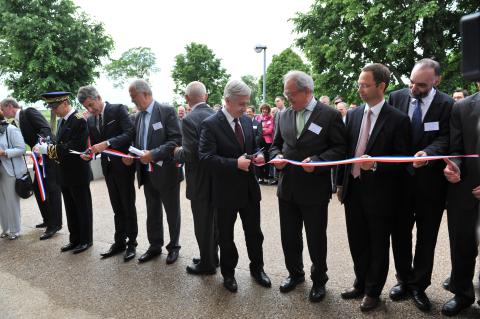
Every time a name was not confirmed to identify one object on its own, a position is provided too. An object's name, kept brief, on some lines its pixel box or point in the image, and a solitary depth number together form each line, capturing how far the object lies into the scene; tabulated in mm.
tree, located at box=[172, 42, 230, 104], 48969
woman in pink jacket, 8852
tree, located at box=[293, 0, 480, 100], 15828
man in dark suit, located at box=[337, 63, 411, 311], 2881
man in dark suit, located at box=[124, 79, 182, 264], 4188
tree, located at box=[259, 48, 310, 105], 48281
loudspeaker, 1341
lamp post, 15133
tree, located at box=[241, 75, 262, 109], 59606
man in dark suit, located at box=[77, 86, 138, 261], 4373
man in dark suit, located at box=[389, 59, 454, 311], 2947
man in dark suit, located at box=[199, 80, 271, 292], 3295
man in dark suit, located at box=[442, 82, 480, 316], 2762
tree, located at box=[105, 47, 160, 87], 60562
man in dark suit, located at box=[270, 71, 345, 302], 3086
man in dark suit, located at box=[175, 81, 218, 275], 3791
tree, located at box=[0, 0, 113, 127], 16656
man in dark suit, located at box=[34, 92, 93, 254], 4602
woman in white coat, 5324
